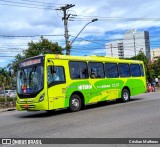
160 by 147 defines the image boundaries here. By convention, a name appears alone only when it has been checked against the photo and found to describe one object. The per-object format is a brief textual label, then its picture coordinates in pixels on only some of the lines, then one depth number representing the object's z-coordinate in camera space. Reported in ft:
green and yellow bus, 51.75
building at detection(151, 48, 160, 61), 353.31
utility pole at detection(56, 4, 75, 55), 102.42
